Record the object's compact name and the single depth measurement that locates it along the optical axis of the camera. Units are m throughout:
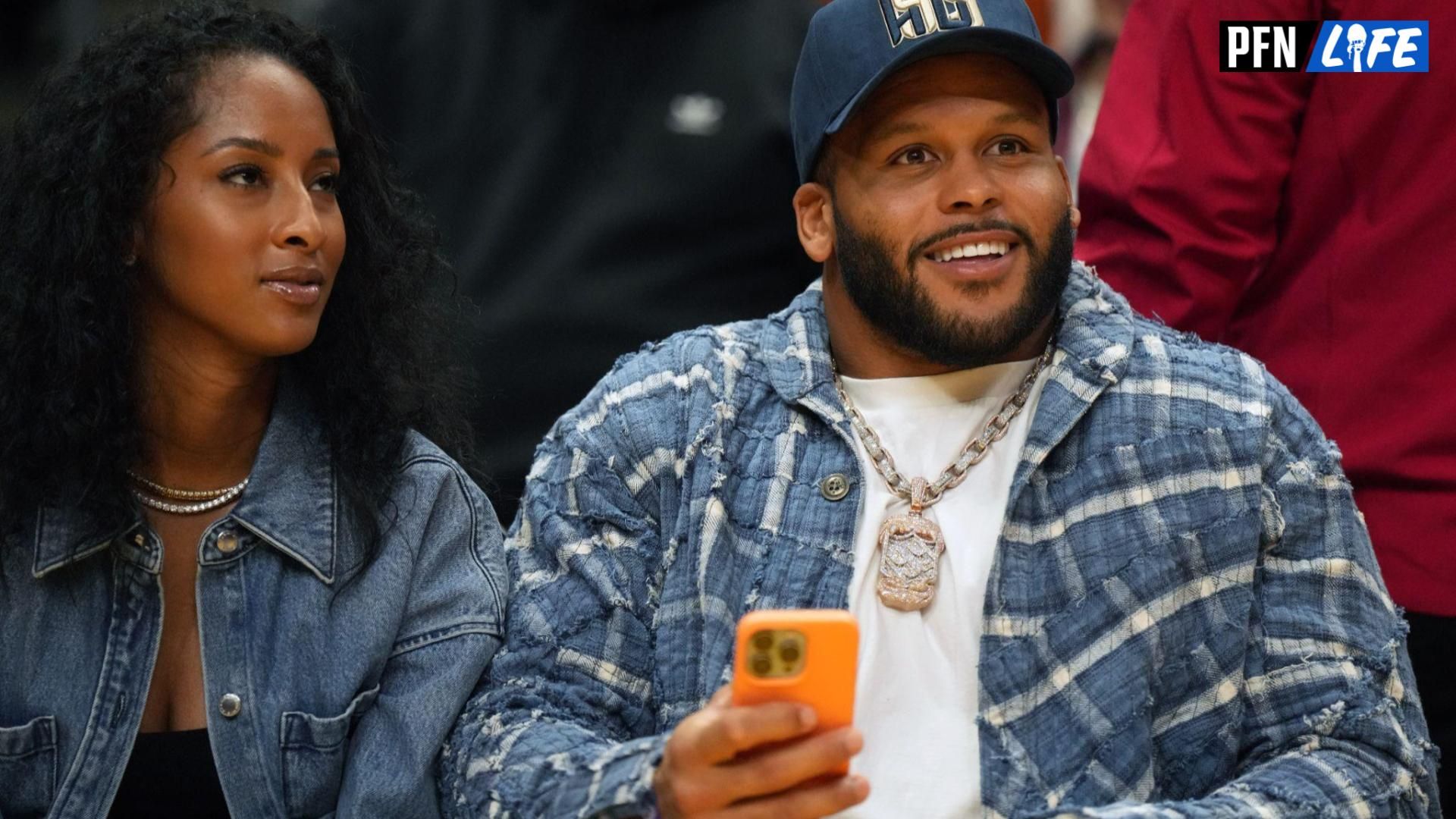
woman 4.86
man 4.79
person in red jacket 5.37
